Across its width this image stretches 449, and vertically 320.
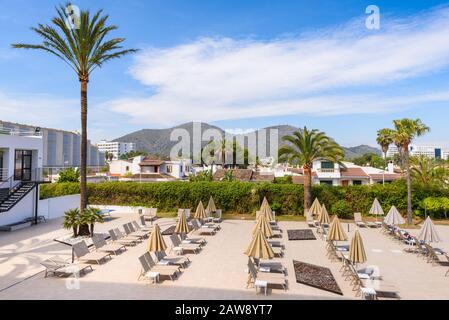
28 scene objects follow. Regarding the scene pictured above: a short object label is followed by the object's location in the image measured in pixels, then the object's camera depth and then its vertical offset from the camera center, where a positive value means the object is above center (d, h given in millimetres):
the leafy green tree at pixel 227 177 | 34309 -661
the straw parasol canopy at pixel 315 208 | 22388 -2523
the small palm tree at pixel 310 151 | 26281 +1637
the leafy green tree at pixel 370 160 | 115100 +4791
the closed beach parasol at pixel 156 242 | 12830 -2818
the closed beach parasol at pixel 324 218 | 20078 -2871
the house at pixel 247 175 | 52312 -687
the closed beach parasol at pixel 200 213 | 22359 -2914
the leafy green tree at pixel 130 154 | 169125 +8171
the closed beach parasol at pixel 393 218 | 18972 -2699
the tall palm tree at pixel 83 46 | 18250 +6999
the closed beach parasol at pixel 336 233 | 15341 -2887
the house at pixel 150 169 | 60906 +311
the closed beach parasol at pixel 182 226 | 17188 -2928
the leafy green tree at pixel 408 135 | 24188 +2752
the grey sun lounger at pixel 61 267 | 12000 -3637
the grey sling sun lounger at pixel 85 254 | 13297 -3593
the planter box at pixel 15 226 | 19984 -3579
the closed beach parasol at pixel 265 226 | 16453 -2802
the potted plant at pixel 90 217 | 18578 -2682
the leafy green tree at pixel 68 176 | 31797 -635
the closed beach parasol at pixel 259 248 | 11703 -2792
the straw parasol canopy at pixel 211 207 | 24800 -2769
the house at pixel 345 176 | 45156 -613
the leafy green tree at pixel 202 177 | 32906 -667
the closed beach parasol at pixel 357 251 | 11883 -2901
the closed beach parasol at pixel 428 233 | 14797 -2765
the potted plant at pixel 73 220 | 18422 -2842
